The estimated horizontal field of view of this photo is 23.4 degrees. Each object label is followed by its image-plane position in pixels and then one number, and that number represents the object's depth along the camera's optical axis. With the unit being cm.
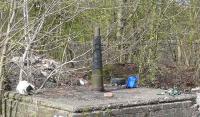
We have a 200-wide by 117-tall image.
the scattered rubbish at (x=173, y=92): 770
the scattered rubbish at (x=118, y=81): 896
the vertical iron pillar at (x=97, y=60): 770
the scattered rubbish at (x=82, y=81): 938
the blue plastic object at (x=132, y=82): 872
